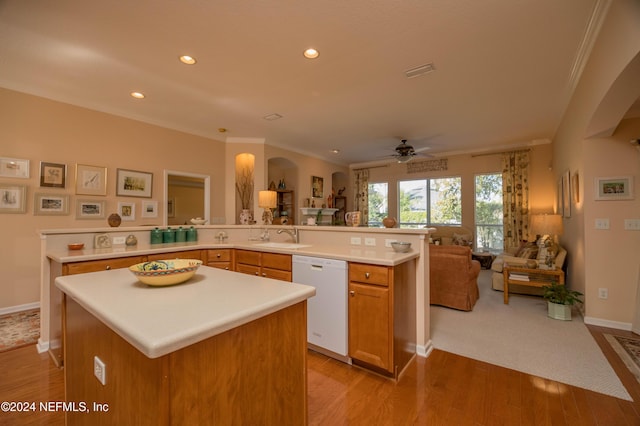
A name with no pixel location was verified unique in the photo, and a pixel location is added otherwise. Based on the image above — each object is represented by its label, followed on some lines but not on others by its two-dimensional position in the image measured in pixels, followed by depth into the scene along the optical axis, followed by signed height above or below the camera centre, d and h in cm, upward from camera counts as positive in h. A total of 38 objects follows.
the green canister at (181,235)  347 -23
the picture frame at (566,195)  414 +36
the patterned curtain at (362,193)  834 +76
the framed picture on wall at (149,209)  447 +14
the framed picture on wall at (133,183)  423 +55
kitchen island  77 -46
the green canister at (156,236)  328 -23
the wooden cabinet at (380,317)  204 -79
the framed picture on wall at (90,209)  388 +12
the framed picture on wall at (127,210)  425 +11
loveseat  395 -69
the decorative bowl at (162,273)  119 -25
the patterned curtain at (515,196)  606 +47
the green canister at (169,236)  336 -24
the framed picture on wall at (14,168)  334 +62
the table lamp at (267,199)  396 +26
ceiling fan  529 +127
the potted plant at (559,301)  321 -100
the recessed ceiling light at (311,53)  267 +165
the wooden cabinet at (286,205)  682 +32
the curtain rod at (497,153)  608 +153
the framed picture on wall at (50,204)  356 +17
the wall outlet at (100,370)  100 -58
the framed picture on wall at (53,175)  359 +57
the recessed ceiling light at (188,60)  279 +165
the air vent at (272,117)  443 +167
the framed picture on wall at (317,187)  721 +83
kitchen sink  296 -33
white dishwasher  225 -76
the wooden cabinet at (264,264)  267 -50
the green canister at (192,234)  360 -23
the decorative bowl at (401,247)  240 -27
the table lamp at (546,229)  405 -19
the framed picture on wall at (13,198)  334 +23
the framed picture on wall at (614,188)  299 +33
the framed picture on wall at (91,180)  385 +54
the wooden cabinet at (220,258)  323 -49
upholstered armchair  347 -79
